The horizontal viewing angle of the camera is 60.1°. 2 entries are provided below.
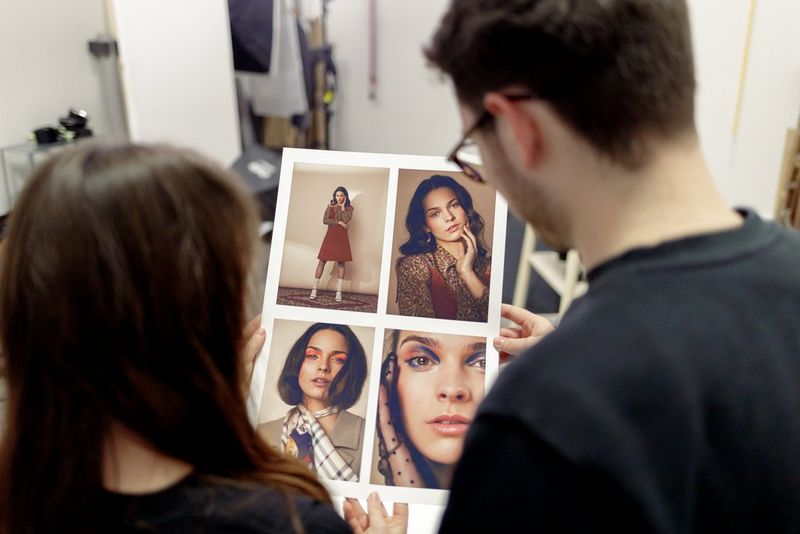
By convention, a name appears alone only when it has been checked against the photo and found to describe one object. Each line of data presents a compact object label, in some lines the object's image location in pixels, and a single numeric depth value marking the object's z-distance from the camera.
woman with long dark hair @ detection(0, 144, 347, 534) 0.58
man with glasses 0.54
